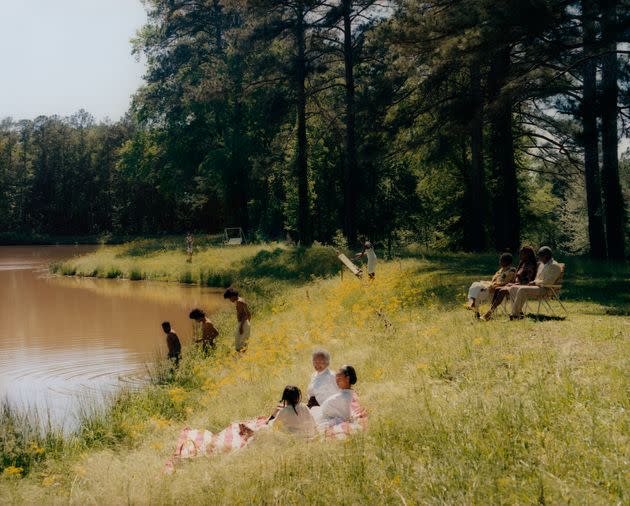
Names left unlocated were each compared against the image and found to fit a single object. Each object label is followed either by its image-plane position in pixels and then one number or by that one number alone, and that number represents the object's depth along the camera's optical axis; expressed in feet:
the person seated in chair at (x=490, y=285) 39.01
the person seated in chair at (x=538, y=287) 37.43
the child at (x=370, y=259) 62.95
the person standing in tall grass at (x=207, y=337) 44.93
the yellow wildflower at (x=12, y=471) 24.07
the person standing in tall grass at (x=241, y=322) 41.99
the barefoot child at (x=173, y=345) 42.78
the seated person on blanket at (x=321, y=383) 28.40
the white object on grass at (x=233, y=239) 129.09
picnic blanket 23.54
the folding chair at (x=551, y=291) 37.45
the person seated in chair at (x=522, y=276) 38.65
